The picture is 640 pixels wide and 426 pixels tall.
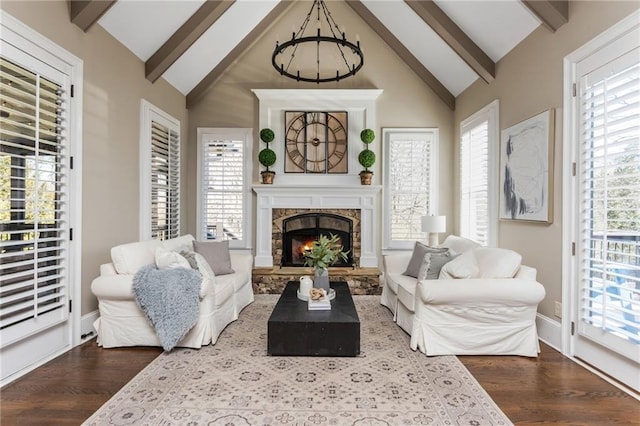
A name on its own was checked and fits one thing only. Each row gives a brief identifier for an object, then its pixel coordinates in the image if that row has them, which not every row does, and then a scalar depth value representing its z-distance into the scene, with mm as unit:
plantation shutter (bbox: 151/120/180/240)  4633
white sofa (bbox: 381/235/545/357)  2900
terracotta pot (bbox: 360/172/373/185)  5469
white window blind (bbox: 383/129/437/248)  5711
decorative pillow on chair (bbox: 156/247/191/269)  3213
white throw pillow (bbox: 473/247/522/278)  3078
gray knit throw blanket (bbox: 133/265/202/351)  2900
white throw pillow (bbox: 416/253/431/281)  3432
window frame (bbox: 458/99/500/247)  4309
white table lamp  4816
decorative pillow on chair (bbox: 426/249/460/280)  3418
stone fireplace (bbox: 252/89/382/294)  5590
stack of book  3160
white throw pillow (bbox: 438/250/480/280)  3121
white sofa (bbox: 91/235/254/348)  3039
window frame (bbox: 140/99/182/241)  4289
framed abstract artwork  3277
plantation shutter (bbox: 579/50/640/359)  2445
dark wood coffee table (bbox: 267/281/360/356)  2912
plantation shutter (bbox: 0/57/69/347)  2510
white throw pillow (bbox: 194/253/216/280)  3316
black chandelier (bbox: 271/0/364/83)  5648
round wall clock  5660
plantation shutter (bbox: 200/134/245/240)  5758
